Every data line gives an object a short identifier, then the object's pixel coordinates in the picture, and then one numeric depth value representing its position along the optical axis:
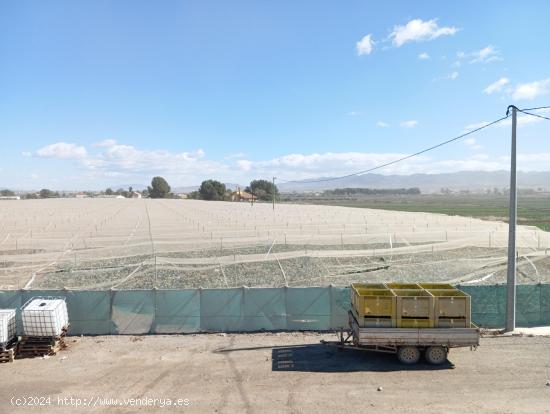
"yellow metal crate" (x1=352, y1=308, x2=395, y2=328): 12.14
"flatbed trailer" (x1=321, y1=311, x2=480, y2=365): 11.82
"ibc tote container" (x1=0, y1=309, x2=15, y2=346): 12.73
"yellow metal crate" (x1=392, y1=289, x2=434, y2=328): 12.00
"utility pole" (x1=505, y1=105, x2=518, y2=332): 14.72
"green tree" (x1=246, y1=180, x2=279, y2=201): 172.00
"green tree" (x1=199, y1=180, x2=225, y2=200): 172.50
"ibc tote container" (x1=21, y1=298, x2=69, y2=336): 13.07
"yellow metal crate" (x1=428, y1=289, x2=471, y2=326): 11.95
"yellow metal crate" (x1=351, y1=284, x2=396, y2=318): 12.09
